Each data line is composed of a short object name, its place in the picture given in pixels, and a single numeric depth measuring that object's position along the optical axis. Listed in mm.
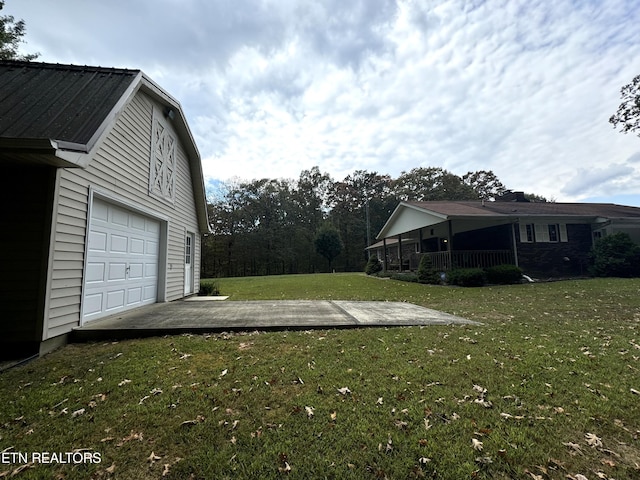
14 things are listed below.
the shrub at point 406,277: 16156
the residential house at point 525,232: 15078
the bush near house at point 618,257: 13922
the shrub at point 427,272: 14961
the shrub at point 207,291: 10859
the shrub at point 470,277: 13281
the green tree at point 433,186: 38219
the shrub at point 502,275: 13781
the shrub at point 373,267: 24202
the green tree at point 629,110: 10844
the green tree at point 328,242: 33406
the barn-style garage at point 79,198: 3805
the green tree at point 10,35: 10370
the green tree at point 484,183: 41094
